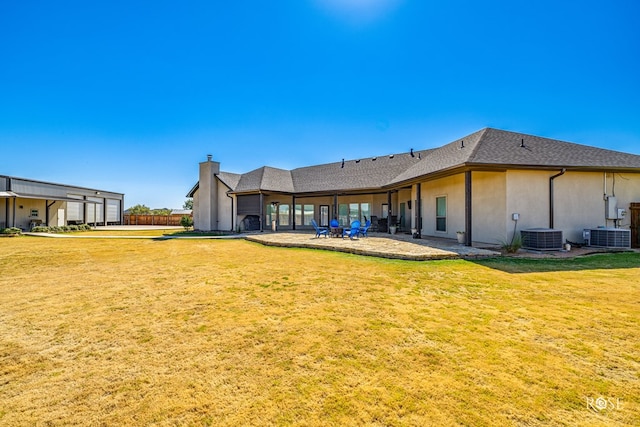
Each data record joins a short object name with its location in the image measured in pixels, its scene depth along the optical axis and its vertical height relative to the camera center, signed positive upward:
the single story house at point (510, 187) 10.49 +1.25
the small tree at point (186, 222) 23.95 -0.36
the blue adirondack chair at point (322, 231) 14.66 -0.78
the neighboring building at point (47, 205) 22.39 +1.44
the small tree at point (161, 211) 55.43 +1.52
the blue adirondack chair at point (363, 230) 14.17 -0.73
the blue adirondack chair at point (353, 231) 13.63 -0.75
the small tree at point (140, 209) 53.50 +1.90
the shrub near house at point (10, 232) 19.58 -0.88
